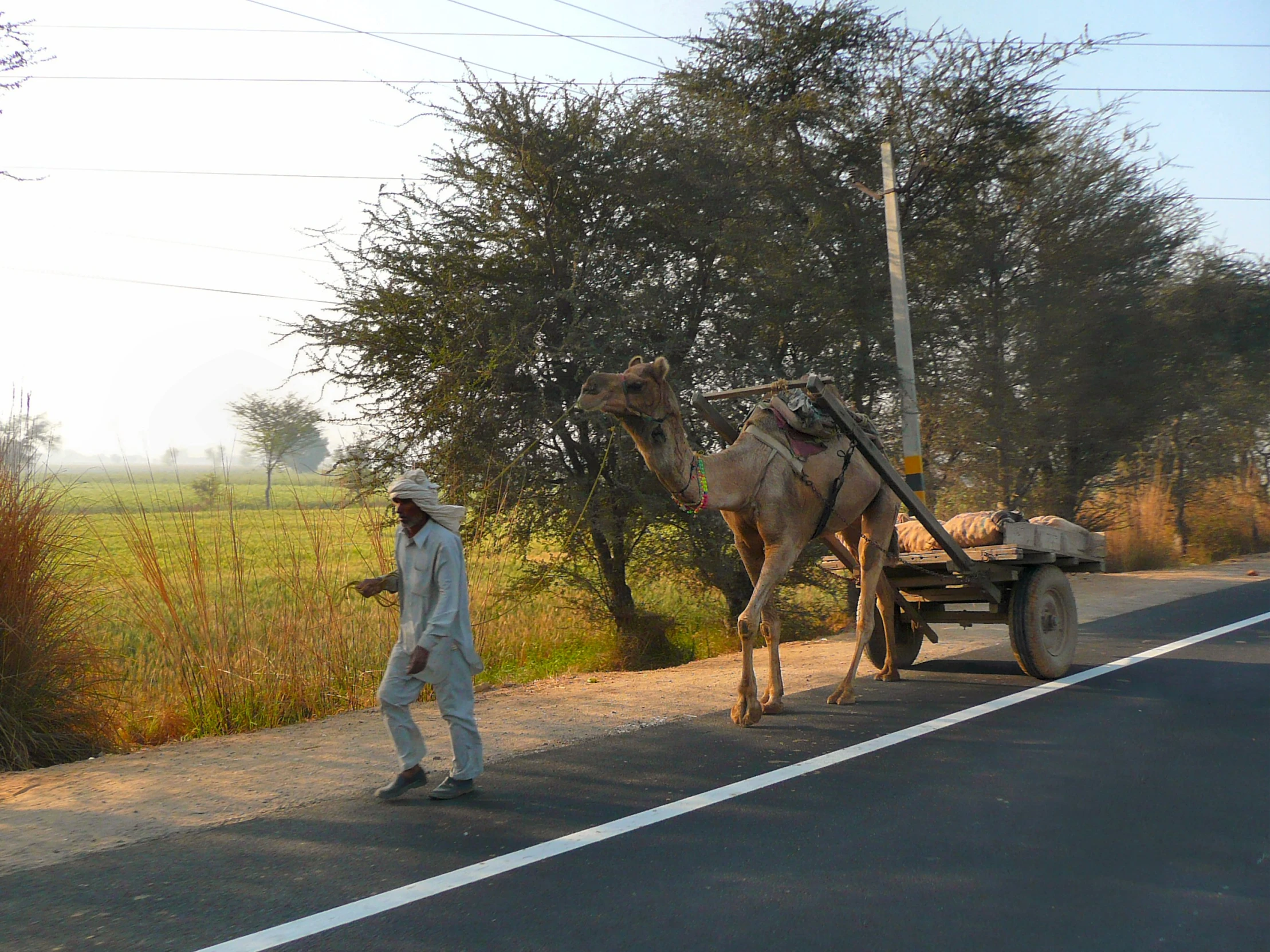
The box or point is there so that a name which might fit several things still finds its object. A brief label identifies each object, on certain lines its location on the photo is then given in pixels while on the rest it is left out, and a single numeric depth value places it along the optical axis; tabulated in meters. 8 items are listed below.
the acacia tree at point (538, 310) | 14.47
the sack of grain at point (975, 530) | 9.09
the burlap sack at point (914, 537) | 9.24
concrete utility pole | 15.28
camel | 7.19
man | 6.04
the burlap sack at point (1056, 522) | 9.68
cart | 8.54
